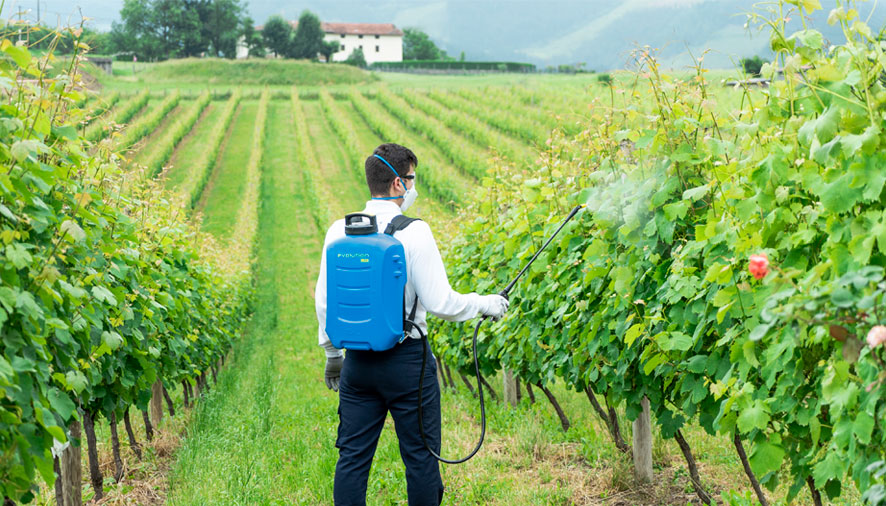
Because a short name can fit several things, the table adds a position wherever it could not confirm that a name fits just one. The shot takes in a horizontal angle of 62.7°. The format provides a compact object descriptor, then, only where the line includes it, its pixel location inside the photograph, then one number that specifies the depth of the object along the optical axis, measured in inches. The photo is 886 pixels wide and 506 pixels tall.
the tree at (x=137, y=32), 3900.1
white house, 5002.5
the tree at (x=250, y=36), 4138.8
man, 146.9
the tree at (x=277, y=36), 4055.1
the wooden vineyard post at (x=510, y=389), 312.2
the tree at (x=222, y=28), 4023.1
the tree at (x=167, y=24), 3922.2
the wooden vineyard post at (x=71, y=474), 175.8
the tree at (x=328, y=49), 3929.6
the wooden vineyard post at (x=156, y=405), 299.9
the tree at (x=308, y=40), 3937.0
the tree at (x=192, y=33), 3914.9
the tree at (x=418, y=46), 5502.0
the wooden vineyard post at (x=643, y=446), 192.1
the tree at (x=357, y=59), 3676.7
